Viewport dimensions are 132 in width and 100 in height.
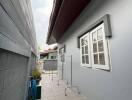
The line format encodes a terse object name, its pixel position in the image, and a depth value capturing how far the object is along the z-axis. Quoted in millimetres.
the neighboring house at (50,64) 10352
